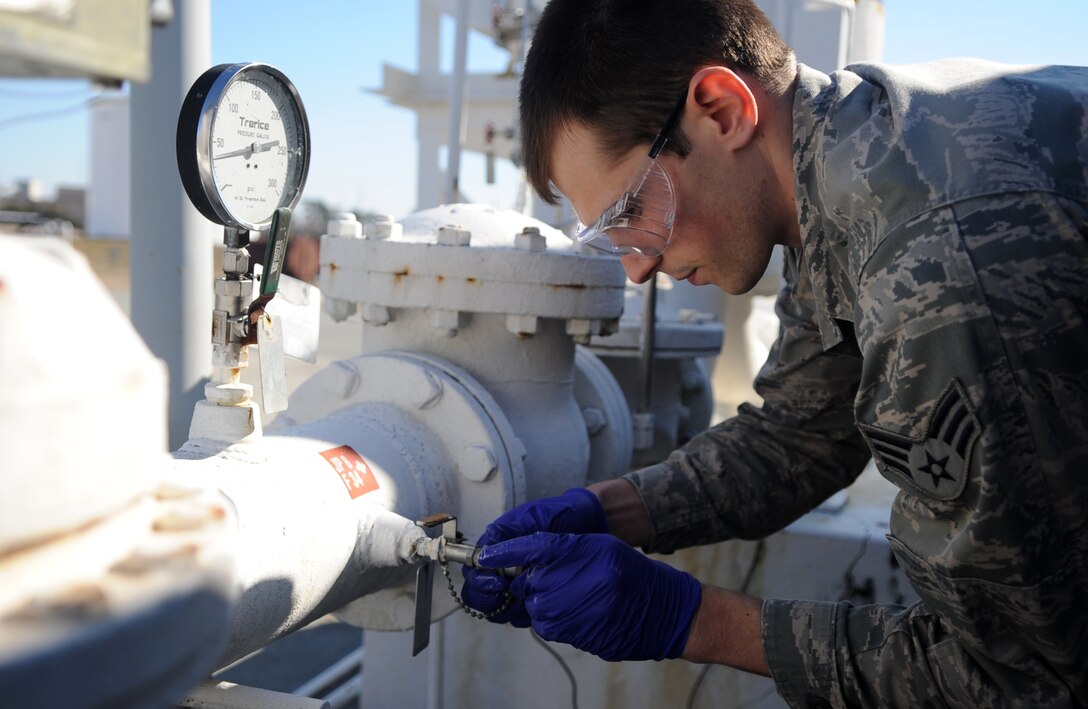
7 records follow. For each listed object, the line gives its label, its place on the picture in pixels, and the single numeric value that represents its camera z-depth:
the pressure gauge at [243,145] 1.11
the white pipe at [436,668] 1.97
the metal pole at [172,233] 1.47
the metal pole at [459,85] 2.27
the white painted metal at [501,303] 1.54
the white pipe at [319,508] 1.06
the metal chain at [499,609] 1.36
